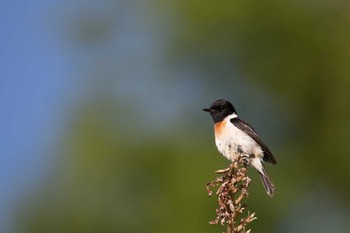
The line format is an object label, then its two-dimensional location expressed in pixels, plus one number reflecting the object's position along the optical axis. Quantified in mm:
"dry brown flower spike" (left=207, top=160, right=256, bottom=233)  7402
